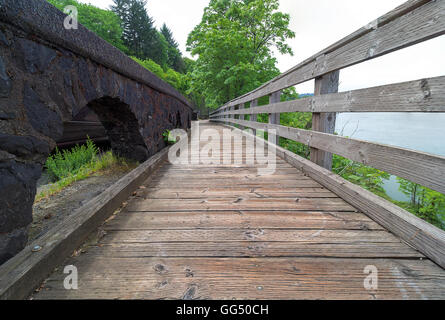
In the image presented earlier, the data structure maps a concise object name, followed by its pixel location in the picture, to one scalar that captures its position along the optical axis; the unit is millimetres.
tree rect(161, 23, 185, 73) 45438
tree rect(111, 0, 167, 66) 37469
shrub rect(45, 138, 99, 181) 3530
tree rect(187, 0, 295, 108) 10875
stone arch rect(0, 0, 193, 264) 958
